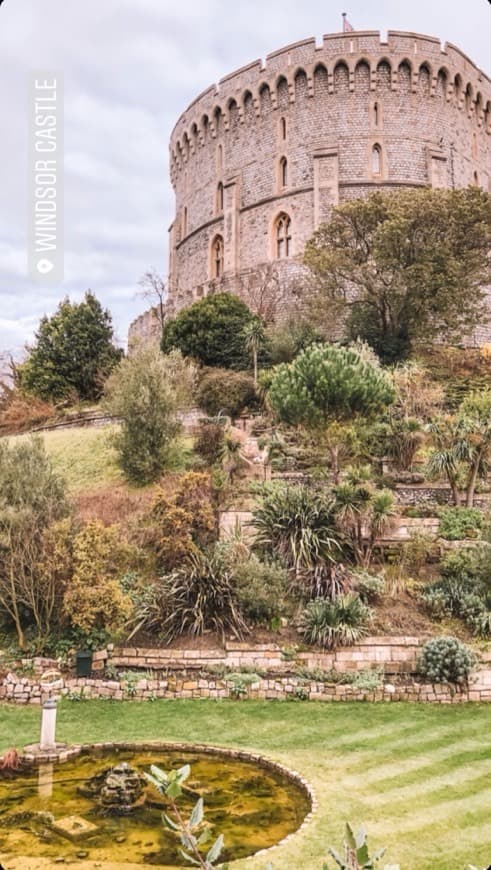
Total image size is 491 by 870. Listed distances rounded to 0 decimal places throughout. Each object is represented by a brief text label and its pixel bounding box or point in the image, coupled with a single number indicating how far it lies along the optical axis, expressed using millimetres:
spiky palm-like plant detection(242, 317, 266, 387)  25281
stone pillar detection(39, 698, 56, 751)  7992
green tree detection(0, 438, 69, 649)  11945
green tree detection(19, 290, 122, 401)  29312
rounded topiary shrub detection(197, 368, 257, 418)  22000
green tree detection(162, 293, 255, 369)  26969
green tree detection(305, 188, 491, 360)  24625
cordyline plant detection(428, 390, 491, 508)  15562
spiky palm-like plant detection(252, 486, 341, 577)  13094
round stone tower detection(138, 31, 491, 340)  34375
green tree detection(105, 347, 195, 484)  18078
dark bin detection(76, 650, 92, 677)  10891
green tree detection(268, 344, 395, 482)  16031
